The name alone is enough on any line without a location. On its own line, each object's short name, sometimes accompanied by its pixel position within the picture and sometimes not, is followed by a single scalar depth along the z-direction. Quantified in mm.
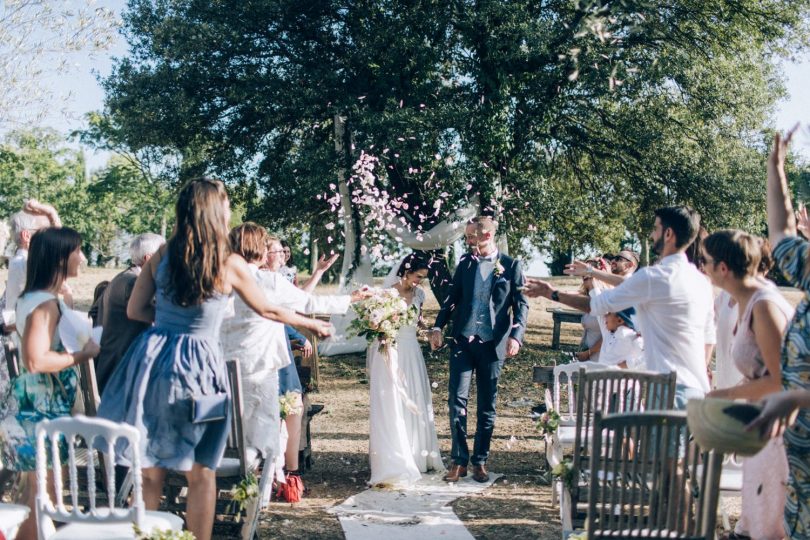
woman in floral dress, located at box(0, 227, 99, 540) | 3631
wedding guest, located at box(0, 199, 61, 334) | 5787
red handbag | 5848
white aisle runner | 5254
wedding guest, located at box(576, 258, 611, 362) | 6957
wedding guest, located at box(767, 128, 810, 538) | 2934
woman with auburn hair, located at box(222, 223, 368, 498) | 5137
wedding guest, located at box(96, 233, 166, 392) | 5016
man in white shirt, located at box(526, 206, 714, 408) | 4359
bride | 6309
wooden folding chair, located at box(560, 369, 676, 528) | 4031
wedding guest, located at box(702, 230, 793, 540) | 3289
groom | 6410
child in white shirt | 6148
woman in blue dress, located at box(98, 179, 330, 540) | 3662
